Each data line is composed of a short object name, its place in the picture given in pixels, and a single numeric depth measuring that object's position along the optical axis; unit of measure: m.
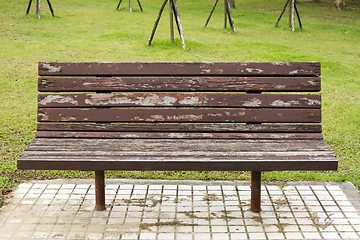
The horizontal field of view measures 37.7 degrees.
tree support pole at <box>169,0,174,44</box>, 11.81
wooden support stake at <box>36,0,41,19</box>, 16.53
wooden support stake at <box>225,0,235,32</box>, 15.02
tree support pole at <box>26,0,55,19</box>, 16.52
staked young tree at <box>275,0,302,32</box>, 17.66
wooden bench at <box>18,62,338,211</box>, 4.19
